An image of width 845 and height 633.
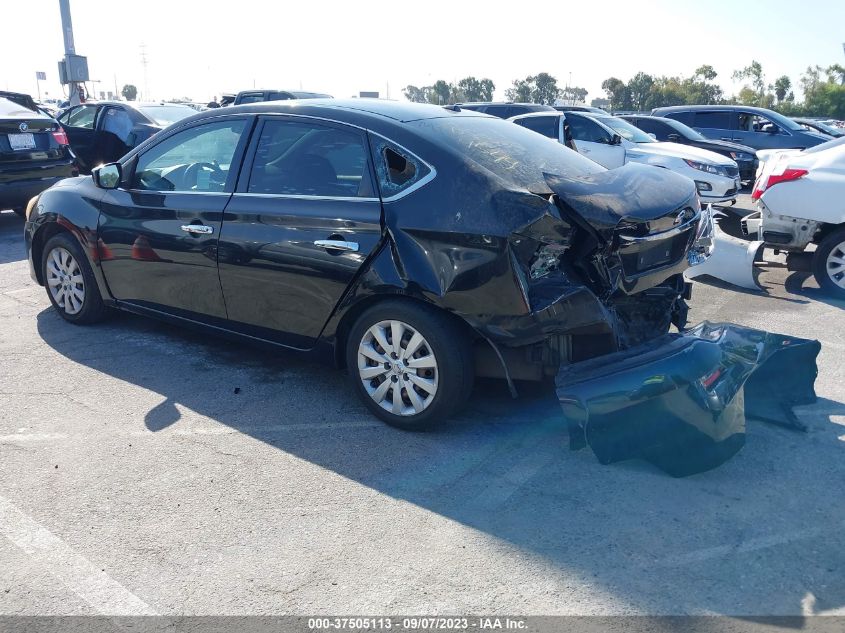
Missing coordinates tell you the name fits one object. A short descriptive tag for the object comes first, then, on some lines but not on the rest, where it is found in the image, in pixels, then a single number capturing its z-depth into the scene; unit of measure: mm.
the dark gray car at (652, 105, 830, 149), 16797
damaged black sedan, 3875
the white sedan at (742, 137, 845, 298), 6992
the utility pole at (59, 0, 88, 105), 20953
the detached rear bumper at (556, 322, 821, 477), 3561
